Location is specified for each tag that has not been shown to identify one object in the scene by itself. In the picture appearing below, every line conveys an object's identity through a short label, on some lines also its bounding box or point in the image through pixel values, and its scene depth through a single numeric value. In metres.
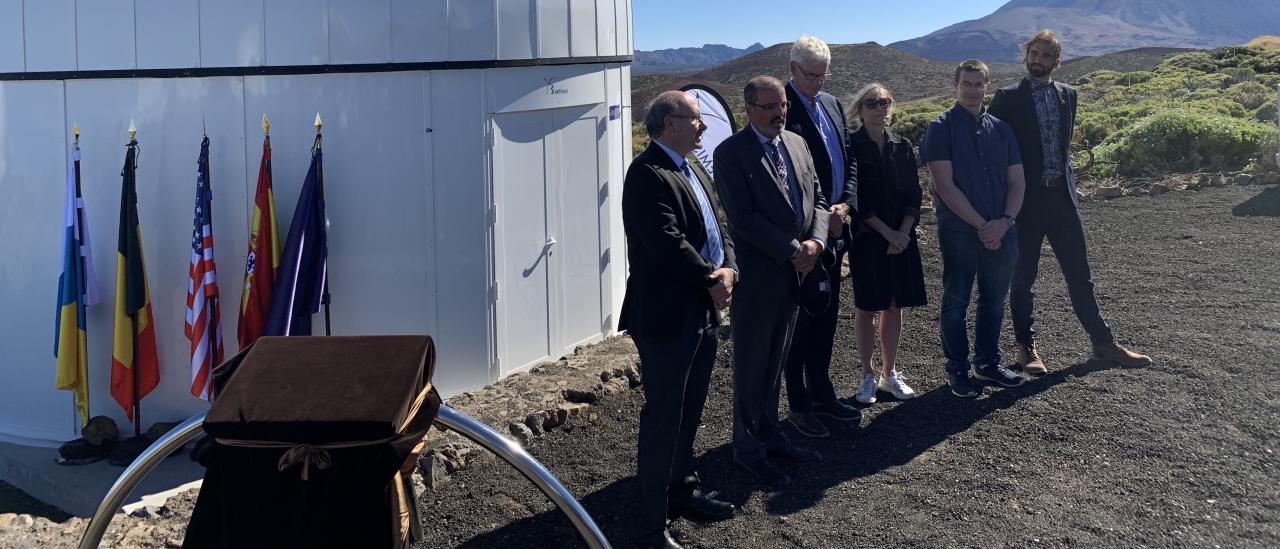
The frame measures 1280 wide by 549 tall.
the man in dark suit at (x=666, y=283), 4.44
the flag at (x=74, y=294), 6.90
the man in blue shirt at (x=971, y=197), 6.21
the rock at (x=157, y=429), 7.10
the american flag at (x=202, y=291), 6.67
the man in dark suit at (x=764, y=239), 5.04
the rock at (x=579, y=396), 6.45
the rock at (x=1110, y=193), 13.07
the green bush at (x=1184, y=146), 15.38
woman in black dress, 5.95
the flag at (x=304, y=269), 6.58
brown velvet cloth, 2.79
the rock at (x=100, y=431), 7.17
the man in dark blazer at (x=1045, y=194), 6.57
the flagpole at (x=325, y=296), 6.62
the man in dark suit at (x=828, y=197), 5.62
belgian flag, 6.75
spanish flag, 6.62
